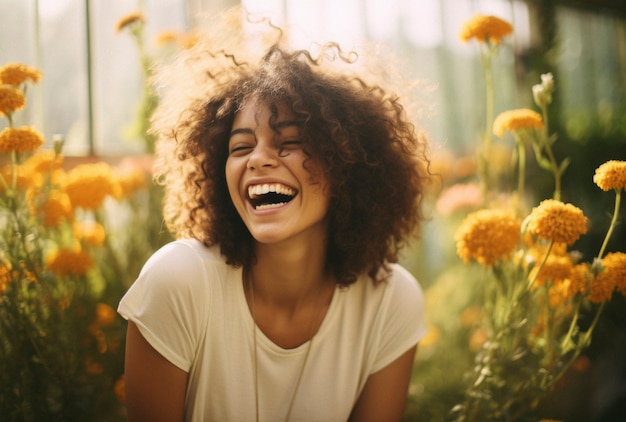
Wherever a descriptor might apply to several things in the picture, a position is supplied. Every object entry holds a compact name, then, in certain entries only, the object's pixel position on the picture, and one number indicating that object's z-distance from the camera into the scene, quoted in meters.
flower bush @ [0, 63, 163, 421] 1.21
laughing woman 1.13
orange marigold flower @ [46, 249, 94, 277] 1.36
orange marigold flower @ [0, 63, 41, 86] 1.17
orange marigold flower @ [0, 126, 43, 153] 1.15
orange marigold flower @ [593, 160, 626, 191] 1.04
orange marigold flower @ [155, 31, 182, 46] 1.65
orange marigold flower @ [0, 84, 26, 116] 1.13
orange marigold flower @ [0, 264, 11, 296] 1.21
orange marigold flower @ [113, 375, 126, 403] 1.42
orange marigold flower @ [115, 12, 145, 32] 1.56
